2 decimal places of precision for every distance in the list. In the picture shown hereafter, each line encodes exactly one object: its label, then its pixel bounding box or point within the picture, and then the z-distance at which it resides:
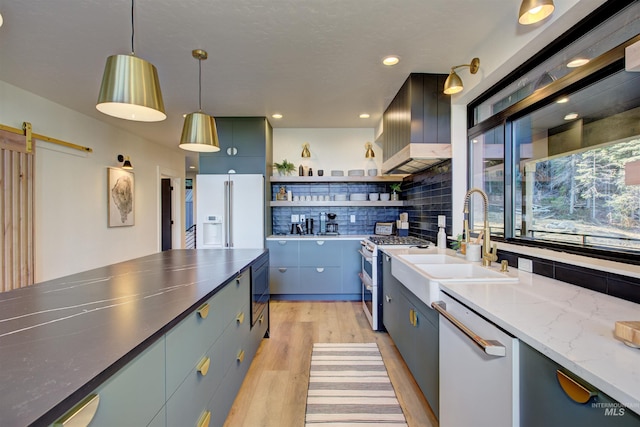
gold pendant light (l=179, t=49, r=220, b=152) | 2.24
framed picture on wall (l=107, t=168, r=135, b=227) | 4.26
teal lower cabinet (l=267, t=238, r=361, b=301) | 4.02
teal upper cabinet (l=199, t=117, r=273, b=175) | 4.04
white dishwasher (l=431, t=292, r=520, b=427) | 0.94
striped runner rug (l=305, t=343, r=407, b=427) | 1.75
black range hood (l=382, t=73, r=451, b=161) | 2.75
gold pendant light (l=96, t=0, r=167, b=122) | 1.36
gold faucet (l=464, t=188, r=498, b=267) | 1.89
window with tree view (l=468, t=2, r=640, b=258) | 1.33
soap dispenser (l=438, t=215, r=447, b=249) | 2.71
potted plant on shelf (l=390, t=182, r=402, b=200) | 4.35
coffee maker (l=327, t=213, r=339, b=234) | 4.43
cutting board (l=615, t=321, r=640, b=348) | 0.75
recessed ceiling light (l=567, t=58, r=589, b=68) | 1.51
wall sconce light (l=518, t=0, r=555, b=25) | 1.34
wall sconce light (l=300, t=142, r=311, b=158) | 4.32
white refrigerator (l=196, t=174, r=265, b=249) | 3.90
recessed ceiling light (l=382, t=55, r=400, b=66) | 2.44
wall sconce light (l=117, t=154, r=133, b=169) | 4.44
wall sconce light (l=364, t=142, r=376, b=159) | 4.37
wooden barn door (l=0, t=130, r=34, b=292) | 2.78
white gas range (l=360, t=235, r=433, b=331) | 2.98
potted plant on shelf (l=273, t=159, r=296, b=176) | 4.43
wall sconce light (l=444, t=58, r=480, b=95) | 2.08
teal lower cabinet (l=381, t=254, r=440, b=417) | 1.60
